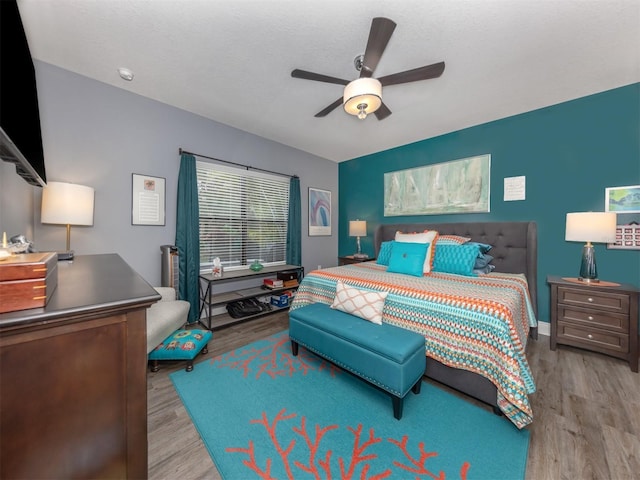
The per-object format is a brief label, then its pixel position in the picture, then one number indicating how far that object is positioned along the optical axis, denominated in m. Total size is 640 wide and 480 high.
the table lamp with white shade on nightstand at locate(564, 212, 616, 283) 2.28
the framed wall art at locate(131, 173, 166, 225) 2.74
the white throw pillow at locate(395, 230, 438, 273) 2.84
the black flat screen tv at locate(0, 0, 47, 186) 0.97
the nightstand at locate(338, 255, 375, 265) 4.29
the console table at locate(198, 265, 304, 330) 3.01
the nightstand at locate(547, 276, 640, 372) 2.15
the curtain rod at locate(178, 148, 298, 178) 3.06
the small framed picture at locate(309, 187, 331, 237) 4.68
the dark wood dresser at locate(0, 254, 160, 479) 0.58
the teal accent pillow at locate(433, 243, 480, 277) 2.71
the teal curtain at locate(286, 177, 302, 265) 4.22
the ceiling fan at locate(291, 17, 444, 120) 1.71
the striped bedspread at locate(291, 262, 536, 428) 1.51
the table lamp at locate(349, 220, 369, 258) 4.35
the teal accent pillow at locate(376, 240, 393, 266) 3.40
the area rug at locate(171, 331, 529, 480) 1.29
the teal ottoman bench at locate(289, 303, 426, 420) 1.59
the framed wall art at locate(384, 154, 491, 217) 3.36
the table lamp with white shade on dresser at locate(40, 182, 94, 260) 2.02
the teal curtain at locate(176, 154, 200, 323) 3.04
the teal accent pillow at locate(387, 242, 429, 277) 2.67
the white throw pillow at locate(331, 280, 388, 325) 2.01
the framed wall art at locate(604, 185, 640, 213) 2.44
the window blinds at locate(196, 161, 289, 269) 3.37
